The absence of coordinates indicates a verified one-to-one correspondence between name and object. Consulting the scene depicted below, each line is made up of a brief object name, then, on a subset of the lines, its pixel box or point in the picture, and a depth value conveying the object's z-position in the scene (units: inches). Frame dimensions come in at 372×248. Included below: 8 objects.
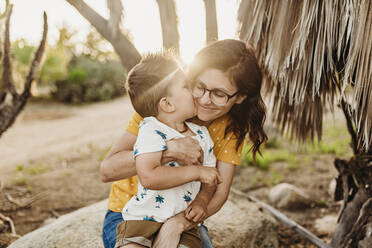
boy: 68.0
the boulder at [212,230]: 99.0
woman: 74.9
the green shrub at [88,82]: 542.0
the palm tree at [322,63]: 82.1
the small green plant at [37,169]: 221.1
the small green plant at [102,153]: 248.2
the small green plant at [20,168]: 212.5
